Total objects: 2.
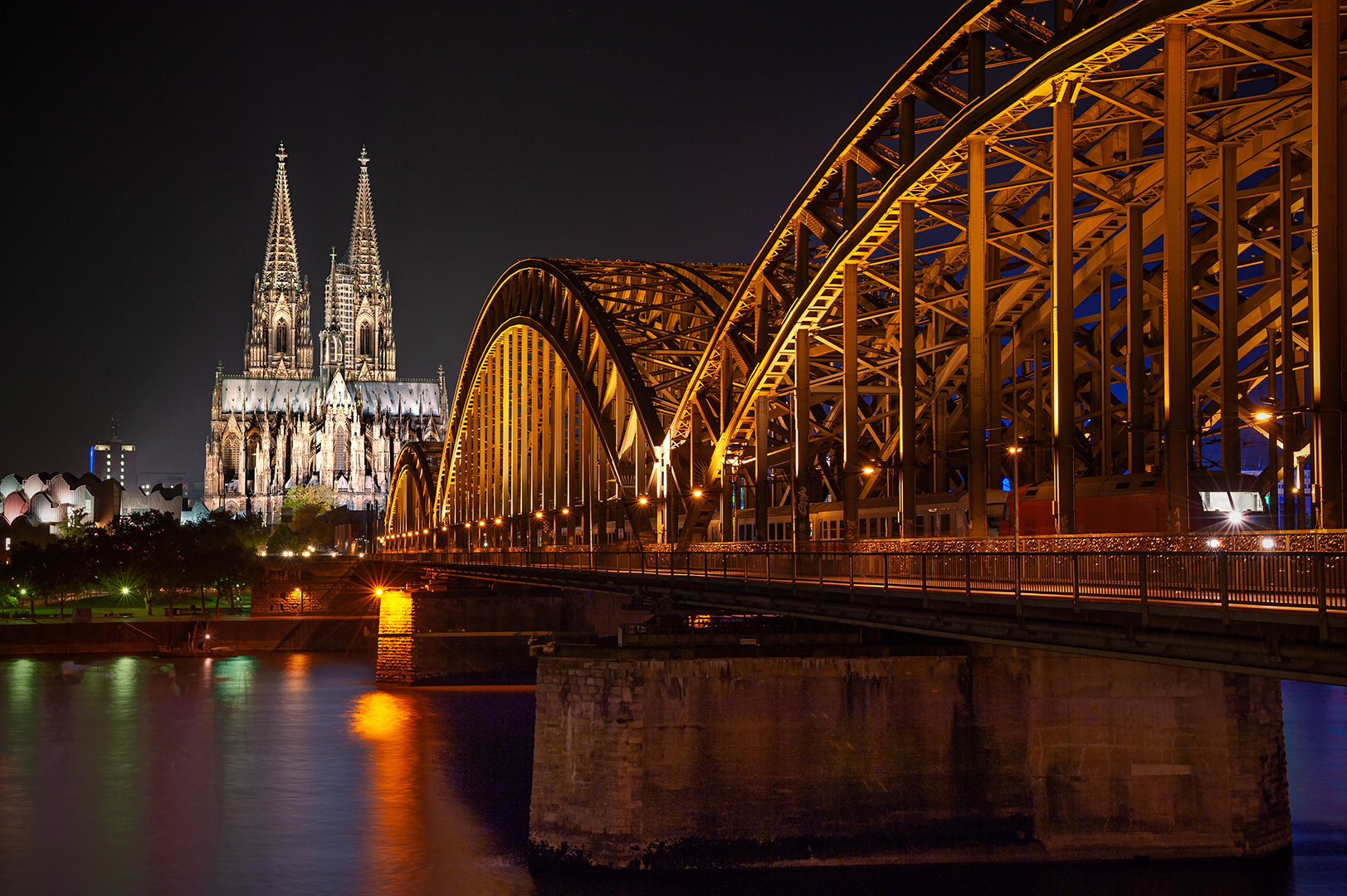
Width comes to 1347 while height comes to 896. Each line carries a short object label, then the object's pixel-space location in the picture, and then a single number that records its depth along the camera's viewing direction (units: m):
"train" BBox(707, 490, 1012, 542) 40.66
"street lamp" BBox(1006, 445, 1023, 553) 32.82
